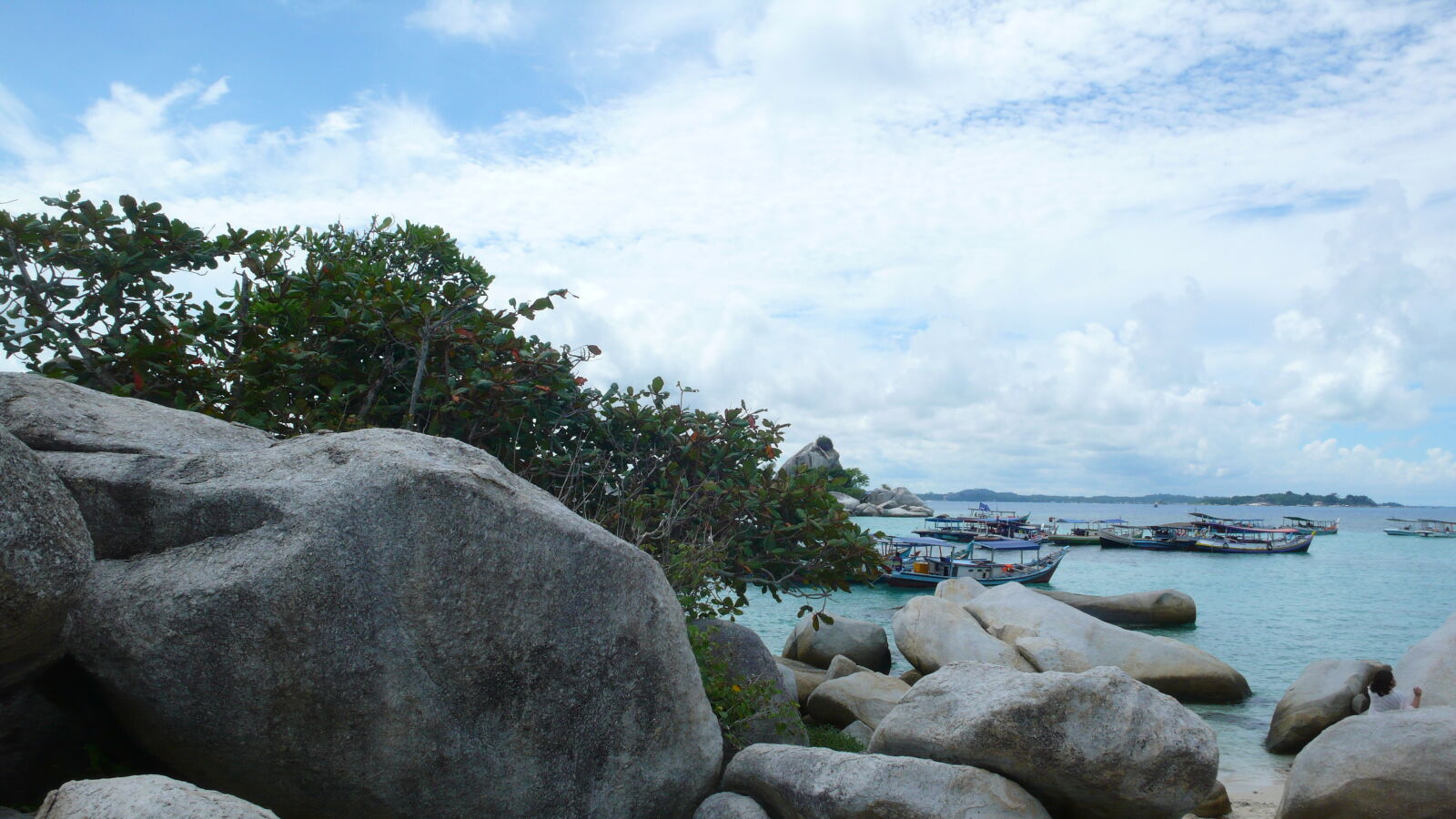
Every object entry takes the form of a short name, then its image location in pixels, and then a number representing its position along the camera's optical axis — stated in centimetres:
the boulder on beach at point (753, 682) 893
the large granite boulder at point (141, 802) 356
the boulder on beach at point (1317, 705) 1562
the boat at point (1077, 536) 7962
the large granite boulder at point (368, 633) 499
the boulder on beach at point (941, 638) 1953
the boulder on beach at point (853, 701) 1420
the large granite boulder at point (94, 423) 590
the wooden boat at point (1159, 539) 7306
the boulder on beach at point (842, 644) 2119
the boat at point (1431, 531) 10194
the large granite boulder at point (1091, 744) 718
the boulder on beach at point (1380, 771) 905
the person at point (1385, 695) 1313
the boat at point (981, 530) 6384
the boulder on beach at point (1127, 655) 1955
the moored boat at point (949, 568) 4456
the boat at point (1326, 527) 10212
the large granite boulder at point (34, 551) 396
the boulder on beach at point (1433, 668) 1479
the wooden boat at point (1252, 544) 6944
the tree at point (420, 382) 833
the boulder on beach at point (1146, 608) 3156
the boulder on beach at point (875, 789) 690
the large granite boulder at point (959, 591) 2625
